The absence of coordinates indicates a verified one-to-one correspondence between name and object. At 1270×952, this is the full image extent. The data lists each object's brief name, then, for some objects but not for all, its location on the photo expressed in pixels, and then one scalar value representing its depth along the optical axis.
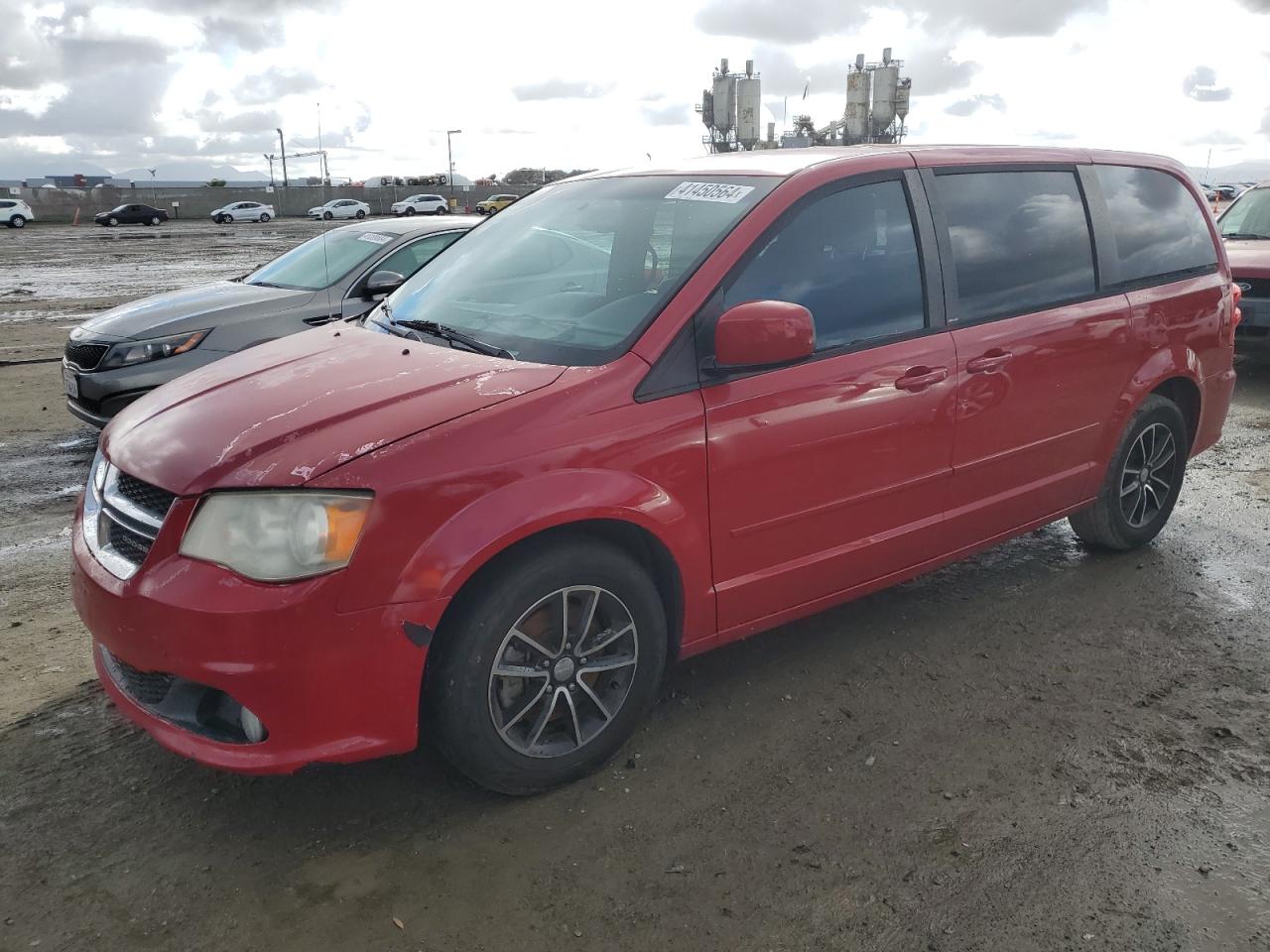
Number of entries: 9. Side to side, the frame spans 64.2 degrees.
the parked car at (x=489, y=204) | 54.22
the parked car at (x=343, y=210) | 55.88
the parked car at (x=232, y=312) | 6.50
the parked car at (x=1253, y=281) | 8.74
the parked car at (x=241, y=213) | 51.94
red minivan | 2.54
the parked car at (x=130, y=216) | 45.72
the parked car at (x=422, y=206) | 54.62
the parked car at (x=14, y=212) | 43.34
